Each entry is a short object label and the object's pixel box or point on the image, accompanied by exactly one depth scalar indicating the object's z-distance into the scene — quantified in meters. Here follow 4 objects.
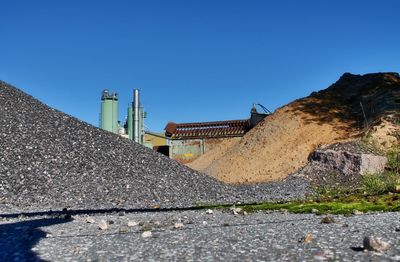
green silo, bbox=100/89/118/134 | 31.98
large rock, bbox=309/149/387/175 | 19.55
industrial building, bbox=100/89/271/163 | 30.67
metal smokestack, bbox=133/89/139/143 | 31.29
